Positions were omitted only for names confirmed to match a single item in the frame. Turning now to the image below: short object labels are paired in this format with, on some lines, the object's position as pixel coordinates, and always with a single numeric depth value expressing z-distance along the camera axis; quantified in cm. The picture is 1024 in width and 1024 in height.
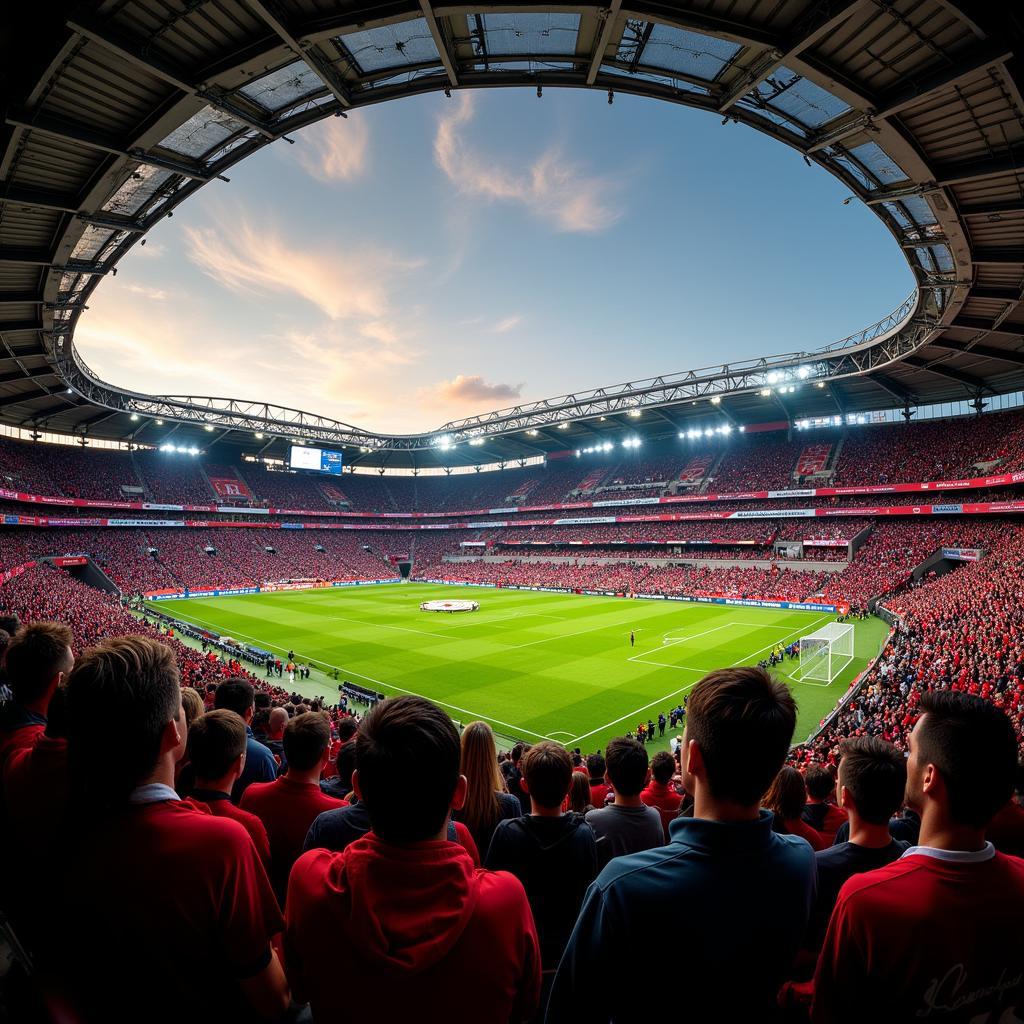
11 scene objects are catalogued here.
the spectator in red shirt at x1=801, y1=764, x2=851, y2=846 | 561
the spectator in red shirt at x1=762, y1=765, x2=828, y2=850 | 493
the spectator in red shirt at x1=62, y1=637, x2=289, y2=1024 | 185
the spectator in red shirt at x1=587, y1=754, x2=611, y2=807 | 909
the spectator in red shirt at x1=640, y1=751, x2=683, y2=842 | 655
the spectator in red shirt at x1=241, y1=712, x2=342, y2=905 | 393
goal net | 2494
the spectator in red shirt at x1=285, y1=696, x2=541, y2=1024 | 163
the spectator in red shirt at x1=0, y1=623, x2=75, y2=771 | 382
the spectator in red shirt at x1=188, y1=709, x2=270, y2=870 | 345
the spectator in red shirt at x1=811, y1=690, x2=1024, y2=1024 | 202
